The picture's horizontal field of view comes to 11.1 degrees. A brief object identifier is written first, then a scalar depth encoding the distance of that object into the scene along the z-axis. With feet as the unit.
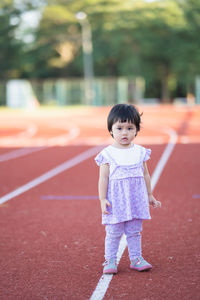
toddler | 25.75
